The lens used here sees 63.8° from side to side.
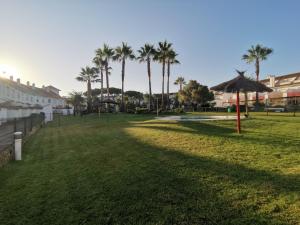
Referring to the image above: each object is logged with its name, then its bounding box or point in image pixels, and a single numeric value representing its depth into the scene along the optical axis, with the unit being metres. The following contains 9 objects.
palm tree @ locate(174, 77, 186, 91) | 83.88
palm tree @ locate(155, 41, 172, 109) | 45.59
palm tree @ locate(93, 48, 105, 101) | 49.63
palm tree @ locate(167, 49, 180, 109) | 45.91
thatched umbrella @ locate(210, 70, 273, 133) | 12.12
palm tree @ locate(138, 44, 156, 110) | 45.59
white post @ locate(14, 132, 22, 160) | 9.77
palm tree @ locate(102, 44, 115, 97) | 48.26
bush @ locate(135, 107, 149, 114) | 38.63
